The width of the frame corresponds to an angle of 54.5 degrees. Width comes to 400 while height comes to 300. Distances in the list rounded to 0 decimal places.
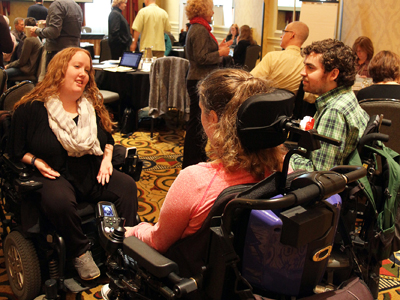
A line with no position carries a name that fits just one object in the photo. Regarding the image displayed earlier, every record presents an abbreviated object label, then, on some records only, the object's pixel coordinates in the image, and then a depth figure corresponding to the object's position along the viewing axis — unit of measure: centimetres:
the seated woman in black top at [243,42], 727
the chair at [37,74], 554
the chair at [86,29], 1015
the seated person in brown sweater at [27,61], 539
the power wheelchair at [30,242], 183
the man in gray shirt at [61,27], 446
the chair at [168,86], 439
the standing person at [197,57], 338
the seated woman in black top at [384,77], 283
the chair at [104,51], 629
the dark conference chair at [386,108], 236
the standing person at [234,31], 826
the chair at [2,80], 307
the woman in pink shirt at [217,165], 112
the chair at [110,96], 454
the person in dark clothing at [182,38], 906
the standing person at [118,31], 588
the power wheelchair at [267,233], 90
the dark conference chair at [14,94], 218
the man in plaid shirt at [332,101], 179
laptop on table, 471
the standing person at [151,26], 556
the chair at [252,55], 714
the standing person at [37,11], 691
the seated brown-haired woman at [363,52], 423
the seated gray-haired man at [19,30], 639
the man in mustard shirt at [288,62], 323
